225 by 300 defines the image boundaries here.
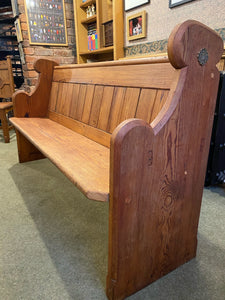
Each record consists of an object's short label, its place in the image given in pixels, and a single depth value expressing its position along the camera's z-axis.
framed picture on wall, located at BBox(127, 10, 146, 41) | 2.43
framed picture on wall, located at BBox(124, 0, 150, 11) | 2.42
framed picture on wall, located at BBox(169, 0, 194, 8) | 2.03
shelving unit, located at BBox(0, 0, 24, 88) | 4.08
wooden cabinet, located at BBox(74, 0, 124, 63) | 2.65
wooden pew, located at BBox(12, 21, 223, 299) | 0.69
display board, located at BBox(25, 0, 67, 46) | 3.05
